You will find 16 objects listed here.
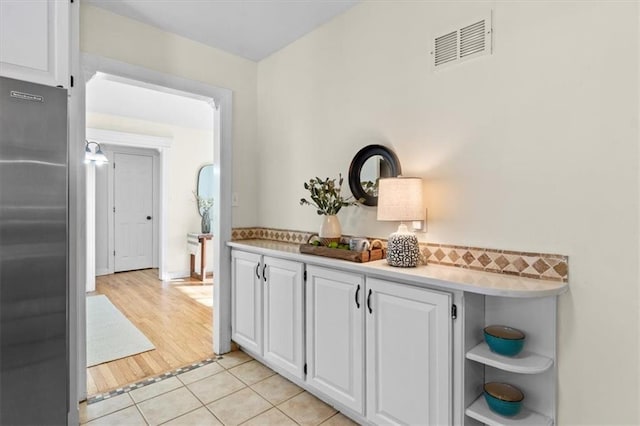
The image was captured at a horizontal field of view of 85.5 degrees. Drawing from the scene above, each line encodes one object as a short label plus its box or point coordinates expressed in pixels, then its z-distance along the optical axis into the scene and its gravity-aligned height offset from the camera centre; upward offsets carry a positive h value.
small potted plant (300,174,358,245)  2.26 +0.03
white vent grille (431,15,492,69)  1.75 +0.89
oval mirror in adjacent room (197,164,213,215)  6.00 +0.47
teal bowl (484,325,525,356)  1.51 -0.57
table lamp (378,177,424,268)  1.81 -0.01
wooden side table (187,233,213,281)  5.46 -0.64
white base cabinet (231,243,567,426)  1.52 -0.65
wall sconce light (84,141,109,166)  4.52 +0.70
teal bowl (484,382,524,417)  1.50 -0.84
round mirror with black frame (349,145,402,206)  2.17 +0.26
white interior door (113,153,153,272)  6.02 -0.05
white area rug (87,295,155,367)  2.89 -1.20
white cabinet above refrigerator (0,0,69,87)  1.59 +0.80
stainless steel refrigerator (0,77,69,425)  1.53 -0.21
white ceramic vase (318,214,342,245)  2.26 -0.14
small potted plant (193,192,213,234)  5.92 -0.04
